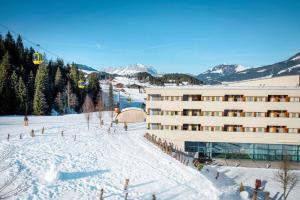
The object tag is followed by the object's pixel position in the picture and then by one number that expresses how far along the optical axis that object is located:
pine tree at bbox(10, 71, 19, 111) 59.53
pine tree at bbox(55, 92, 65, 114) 73.11
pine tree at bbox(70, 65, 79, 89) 88.23
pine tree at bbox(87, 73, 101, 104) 94.54
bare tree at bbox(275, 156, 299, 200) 25.41
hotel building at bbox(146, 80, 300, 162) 36.78
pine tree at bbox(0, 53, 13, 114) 57.01
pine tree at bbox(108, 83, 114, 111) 88.56
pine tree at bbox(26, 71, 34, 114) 62.33
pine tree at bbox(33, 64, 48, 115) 60.75
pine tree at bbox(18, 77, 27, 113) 59.88
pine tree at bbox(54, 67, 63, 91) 78.56
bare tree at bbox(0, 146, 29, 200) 15.06
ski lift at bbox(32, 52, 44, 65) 30.84
